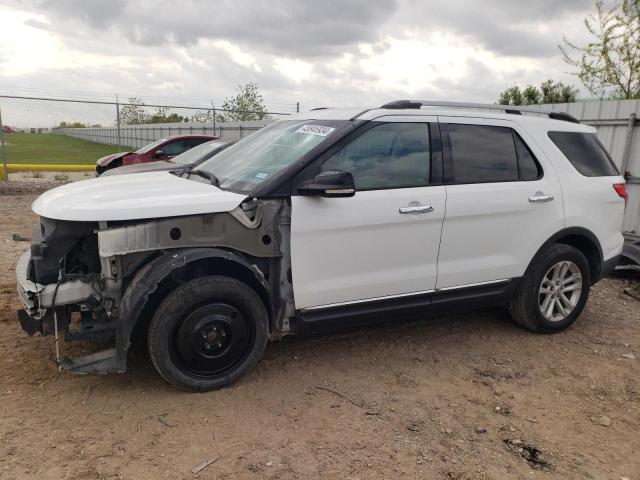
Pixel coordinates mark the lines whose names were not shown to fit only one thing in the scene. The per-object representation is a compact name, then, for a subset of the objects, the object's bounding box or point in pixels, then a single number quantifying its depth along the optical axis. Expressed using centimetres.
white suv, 331
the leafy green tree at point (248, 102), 2772
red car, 1281
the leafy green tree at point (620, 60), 1380
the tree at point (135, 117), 3072
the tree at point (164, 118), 3056
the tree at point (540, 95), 1904
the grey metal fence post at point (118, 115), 1752
